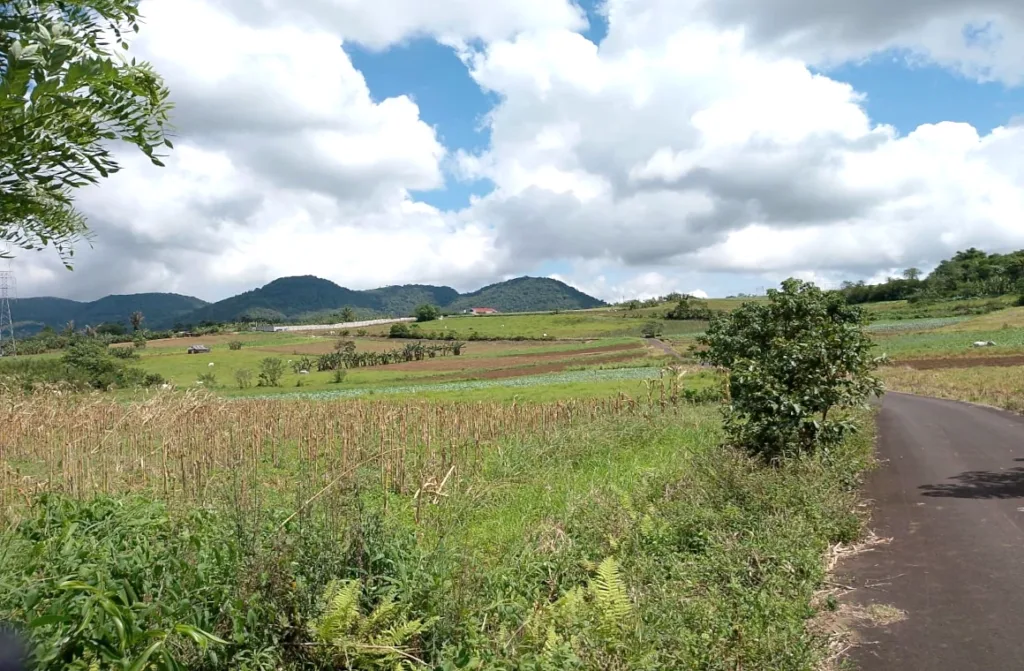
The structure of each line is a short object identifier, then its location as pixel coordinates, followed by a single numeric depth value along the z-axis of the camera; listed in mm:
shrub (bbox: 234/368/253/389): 53381
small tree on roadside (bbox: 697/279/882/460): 11797
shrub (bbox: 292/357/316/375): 65881
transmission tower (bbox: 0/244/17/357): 76100
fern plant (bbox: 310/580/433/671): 4469
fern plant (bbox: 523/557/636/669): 4830
